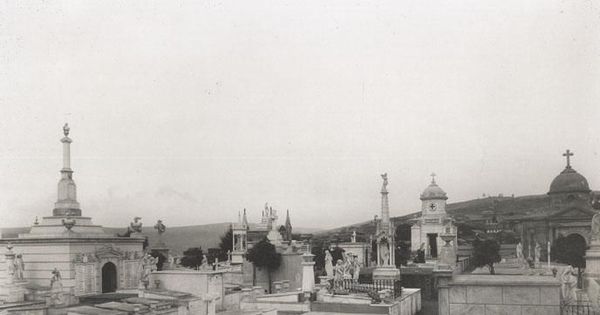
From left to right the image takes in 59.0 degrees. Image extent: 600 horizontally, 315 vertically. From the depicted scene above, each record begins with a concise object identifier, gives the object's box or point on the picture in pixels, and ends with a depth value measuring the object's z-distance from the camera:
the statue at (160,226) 31.69
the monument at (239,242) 42.12
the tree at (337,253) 44.09
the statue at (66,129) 26.86
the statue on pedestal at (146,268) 23.80
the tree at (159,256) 33.16
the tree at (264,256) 41.62
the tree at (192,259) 54.06
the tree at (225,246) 54.88
